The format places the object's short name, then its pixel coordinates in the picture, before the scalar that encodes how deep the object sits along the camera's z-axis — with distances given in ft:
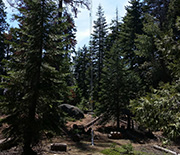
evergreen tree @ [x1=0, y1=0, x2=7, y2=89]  110.42
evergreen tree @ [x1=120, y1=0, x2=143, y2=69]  91.15
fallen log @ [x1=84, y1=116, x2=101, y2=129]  52.24
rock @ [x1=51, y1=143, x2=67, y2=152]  24.68
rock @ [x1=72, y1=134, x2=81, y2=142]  34.15
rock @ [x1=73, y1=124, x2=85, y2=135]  42.19
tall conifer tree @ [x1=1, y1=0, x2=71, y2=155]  18.17
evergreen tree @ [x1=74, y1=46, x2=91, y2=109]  153.28
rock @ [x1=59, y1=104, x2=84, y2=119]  61.87
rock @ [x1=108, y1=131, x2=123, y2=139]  44.96
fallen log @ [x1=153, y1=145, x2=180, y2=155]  33.47
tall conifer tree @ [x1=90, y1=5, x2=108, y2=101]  109.70
